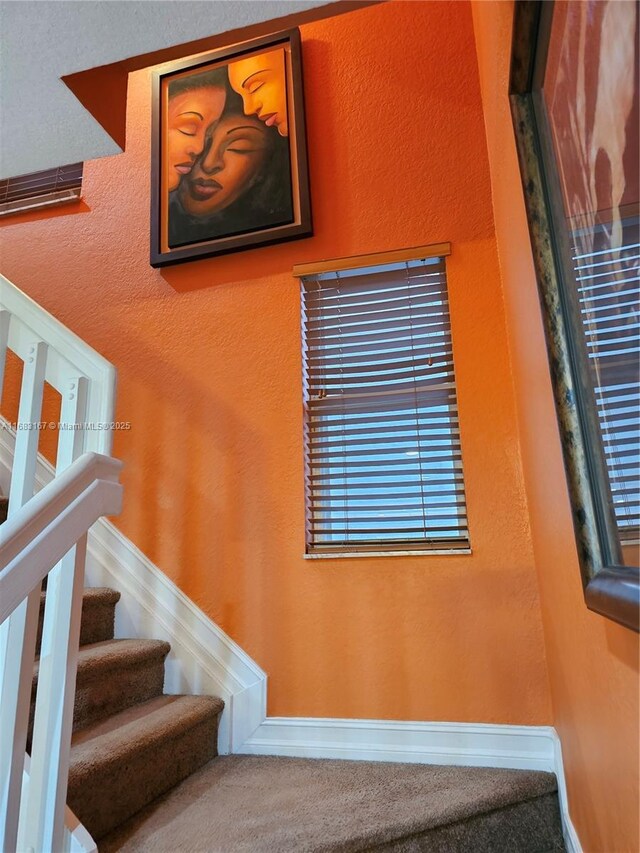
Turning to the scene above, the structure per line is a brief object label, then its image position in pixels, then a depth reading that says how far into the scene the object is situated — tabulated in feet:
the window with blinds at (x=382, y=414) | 6.18
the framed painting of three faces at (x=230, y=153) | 7.22
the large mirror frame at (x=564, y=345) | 2.41
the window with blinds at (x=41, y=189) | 8.45
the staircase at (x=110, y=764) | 3.42
